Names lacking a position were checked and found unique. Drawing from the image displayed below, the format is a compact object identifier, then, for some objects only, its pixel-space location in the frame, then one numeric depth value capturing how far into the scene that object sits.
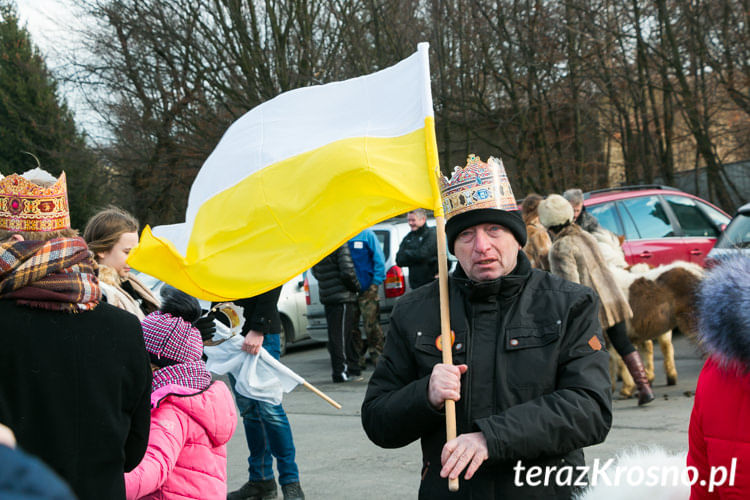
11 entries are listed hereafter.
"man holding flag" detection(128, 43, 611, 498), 2.61
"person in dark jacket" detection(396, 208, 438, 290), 10.32
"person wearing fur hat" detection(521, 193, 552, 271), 8.21
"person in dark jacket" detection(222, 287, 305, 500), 5.57
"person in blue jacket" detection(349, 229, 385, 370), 10.66
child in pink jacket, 3.38
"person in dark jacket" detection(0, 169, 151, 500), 2.50
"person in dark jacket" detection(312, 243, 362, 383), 10.44
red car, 10.64
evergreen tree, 28.23
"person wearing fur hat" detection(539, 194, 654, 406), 7.36
